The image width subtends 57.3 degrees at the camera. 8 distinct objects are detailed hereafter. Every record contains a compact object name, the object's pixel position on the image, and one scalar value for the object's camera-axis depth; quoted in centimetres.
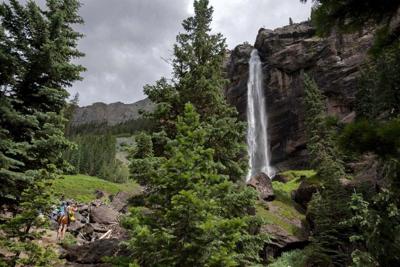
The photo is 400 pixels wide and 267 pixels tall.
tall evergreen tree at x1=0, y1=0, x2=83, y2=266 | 1274
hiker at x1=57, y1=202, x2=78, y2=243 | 1884
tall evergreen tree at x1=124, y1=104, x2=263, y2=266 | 876
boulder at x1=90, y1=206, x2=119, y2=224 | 2519
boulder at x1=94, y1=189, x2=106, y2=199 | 5386
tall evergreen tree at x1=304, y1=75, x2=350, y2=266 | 1938
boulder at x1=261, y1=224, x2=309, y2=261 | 2108
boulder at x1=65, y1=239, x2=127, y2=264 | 1466
